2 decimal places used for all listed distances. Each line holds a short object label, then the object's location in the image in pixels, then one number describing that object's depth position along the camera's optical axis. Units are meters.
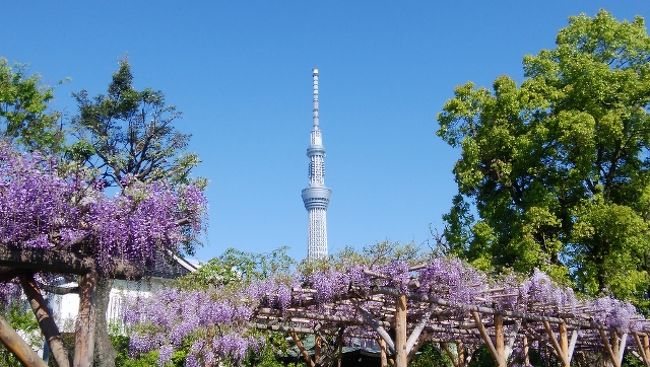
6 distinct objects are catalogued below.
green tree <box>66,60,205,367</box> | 21.80
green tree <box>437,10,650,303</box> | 16.16
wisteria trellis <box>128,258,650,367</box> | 9.62
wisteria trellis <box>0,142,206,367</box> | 5.21
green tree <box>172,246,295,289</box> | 17.47
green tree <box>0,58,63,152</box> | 18.58
